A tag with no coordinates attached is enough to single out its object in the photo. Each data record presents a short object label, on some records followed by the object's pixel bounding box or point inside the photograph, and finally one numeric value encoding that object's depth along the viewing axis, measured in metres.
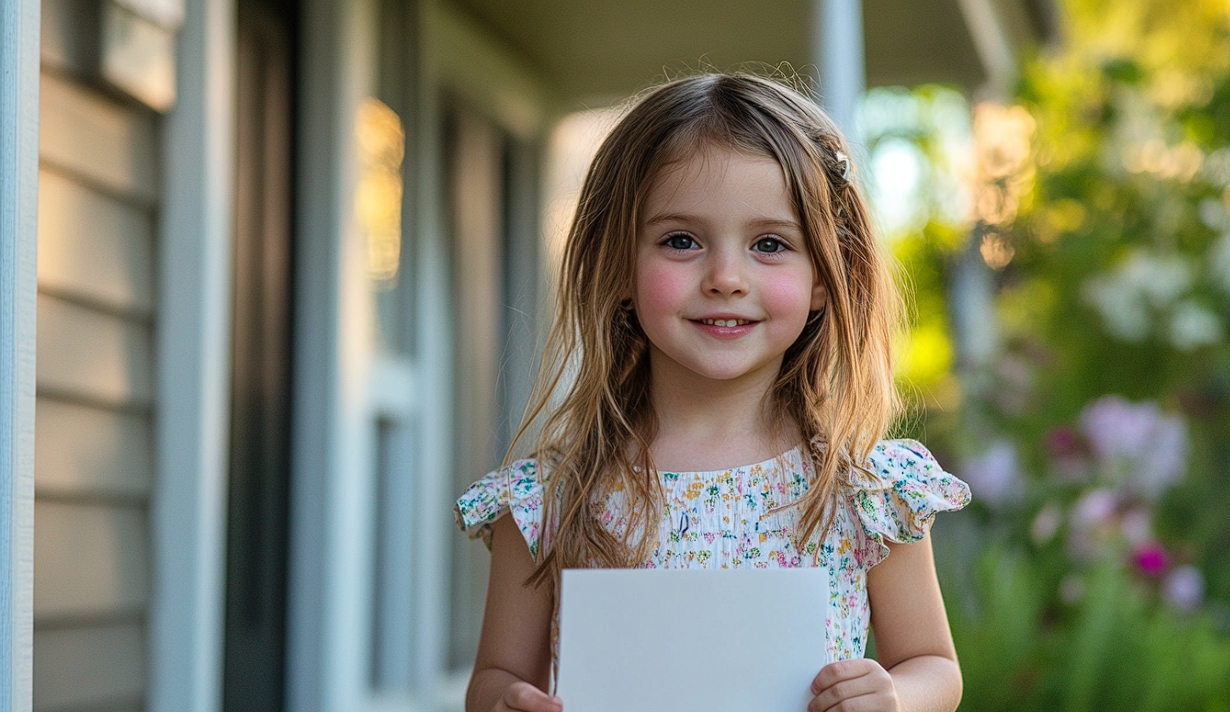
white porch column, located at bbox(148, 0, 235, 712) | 1.96
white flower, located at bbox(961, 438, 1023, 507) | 3.53
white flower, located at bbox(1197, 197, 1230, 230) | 4.26
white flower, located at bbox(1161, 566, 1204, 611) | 3.17
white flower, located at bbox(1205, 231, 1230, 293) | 4.19
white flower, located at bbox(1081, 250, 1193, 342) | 4.26
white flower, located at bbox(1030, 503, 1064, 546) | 3.46
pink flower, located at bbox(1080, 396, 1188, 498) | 3.44
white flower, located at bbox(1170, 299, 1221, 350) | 4.22
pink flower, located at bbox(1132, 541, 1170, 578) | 3.14
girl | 1.12
